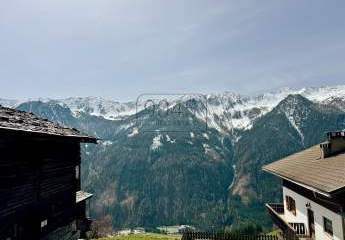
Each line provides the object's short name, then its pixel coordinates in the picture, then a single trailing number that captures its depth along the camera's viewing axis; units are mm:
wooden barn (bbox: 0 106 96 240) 17188
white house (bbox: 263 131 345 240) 19531
